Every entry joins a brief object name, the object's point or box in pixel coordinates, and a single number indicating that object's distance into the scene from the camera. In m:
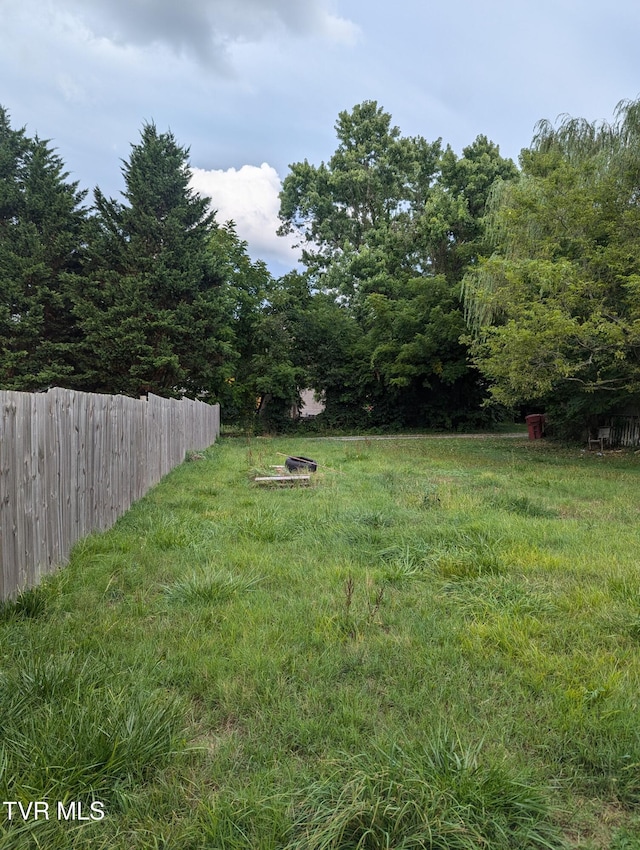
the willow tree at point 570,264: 9.05
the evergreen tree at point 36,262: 17.05
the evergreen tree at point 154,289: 17.12
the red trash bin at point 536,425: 16.94
